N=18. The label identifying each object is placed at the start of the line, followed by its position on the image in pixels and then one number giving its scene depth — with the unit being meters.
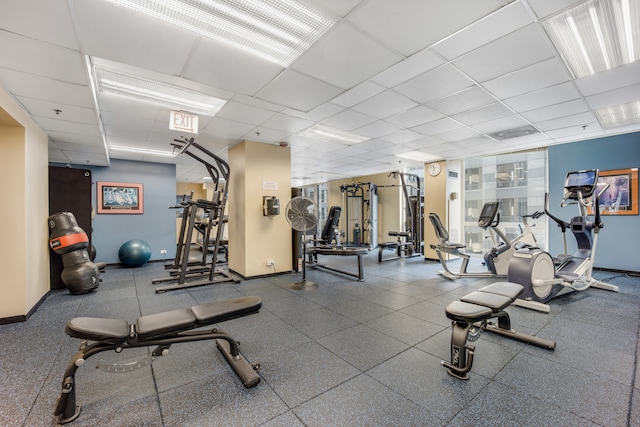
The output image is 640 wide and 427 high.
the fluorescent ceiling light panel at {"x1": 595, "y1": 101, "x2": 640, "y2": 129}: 3.89
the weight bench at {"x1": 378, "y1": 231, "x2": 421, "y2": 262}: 7.43
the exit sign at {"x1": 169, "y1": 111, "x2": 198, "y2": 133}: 3.76
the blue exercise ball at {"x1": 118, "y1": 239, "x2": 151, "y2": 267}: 6.37
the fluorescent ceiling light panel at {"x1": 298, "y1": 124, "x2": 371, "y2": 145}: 4.80
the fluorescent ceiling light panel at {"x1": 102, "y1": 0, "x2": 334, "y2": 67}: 1.93
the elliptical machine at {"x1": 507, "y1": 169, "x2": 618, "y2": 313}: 3.57
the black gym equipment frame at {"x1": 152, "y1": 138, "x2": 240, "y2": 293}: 4.65
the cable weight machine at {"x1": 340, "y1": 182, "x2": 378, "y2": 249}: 9.75
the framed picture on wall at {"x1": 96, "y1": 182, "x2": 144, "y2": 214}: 6.66
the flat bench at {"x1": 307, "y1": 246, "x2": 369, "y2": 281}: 4.95
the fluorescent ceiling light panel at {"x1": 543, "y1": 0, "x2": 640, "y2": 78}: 2.07
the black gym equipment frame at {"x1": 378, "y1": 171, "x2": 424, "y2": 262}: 7.54
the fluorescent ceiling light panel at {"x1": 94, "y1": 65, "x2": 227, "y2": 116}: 2.93
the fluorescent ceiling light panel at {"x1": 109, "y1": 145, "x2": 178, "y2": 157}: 5.69
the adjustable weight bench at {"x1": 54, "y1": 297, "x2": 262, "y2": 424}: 1.63
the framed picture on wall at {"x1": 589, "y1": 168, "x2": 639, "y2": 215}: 5.24
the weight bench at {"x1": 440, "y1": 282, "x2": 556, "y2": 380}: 2.06
